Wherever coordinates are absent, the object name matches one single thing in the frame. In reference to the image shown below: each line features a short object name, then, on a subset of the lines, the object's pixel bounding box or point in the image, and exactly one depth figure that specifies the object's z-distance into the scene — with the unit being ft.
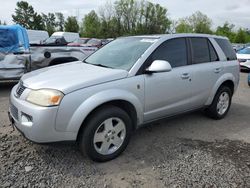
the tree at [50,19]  194.72
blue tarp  16.81
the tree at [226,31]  160.74
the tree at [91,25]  123.14
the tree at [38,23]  149.78
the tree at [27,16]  151.72
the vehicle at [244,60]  29.99
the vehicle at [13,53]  16.52
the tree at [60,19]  197.53
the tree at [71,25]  132.02
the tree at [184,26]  157.16
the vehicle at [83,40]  48.97
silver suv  7.24
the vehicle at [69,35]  62.68
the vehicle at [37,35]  43.52
